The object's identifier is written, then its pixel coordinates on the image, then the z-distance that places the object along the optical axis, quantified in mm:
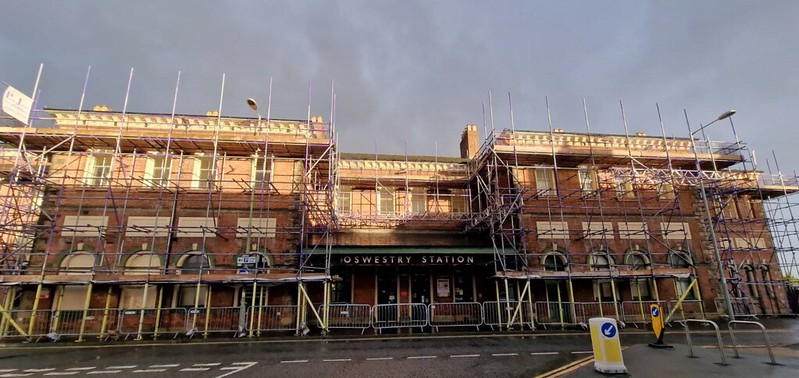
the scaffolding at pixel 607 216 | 19016
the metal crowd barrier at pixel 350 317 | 17219
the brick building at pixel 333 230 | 16562
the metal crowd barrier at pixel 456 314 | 17953
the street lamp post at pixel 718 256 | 14872
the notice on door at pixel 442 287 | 20406
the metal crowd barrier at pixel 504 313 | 17141
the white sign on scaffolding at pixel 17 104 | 15675
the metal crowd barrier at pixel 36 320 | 15617
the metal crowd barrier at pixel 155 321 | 16312
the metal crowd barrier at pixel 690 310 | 19641
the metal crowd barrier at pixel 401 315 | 17484
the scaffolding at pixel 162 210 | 16359
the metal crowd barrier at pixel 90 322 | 15469
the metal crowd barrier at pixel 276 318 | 16484
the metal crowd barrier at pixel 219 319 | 16312
